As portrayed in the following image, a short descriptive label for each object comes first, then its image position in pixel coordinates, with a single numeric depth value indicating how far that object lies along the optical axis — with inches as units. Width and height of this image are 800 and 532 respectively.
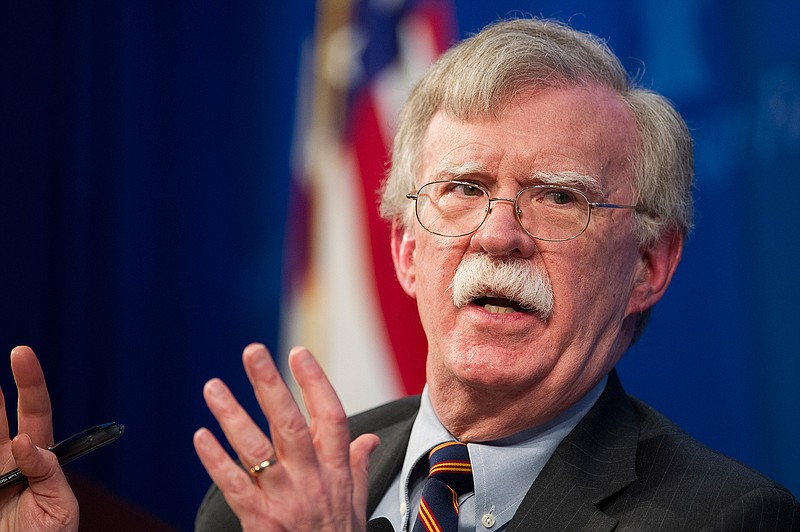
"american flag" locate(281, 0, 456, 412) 128.9
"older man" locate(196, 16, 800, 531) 111.9
